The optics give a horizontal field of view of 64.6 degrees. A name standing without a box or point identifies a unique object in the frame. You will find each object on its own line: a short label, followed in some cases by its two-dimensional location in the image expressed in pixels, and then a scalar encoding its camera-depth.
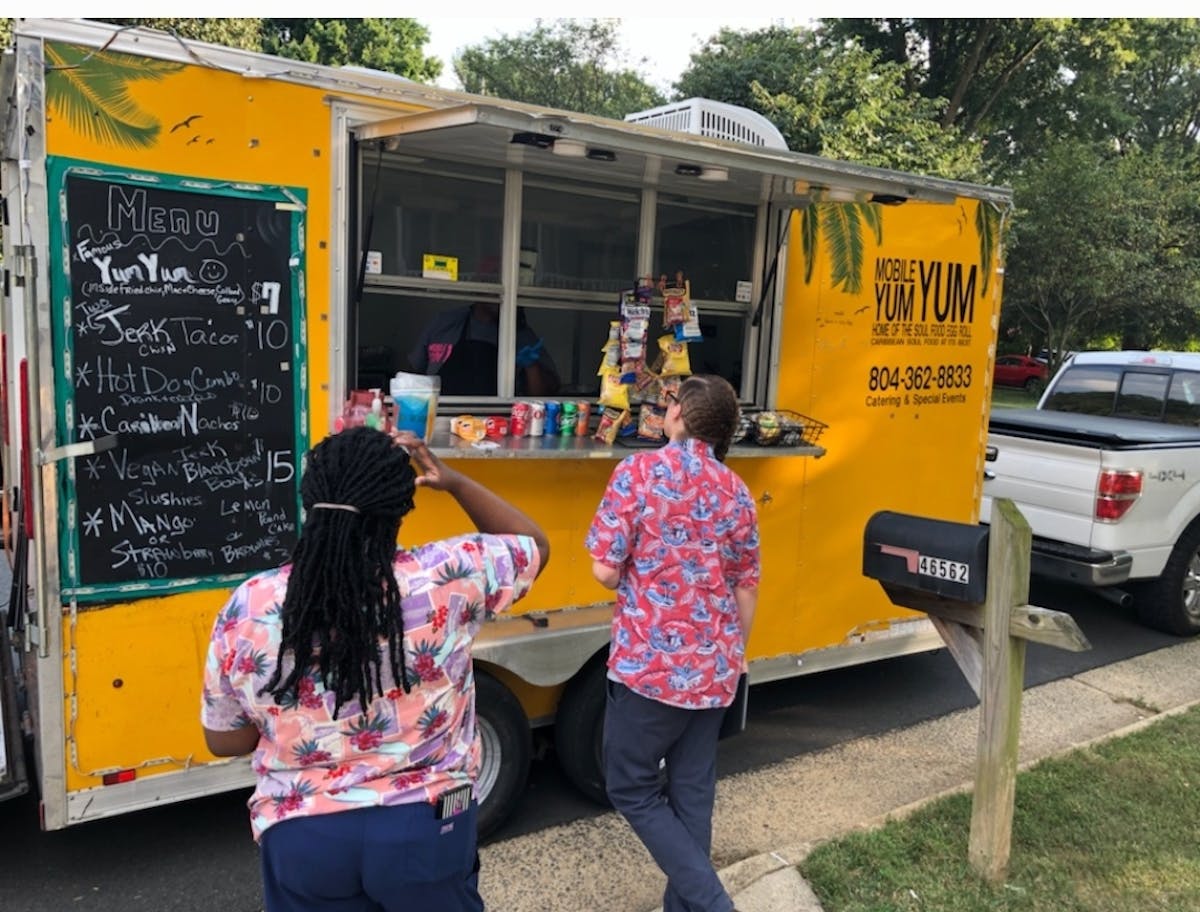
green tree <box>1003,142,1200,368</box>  20.06
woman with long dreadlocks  1.70
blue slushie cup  3.08
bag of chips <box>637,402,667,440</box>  3.87
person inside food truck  3.81
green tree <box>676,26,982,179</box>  17.94
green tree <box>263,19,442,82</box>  22.81
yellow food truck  2.86
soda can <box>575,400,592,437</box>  3.89
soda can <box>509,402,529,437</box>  3.77
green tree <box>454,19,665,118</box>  30.81
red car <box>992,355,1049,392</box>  31.47
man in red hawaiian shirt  2.80
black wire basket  4.06
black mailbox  3.23
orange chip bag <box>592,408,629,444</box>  3.81
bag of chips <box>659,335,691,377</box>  4.08
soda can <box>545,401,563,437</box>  3.84
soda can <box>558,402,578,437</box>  3.86
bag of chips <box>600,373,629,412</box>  3.93
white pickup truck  6.19
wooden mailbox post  3.13
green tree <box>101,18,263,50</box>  15.96
